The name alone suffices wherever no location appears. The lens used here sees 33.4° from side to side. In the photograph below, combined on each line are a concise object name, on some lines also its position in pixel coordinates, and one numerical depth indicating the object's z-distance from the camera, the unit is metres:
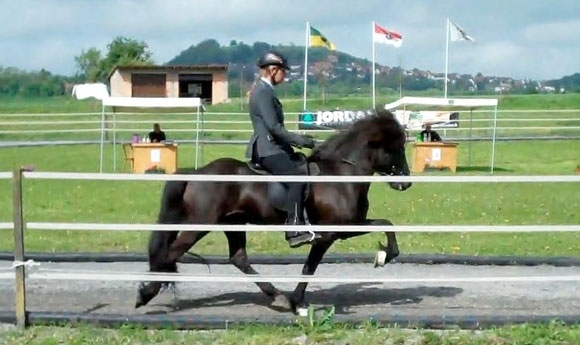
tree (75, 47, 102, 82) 100.06
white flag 45.94
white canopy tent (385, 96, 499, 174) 27.58
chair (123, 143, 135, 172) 28.08
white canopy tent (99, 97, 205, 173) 27.34
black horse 8.37
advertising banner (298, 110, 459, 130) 33.67
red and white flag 46.75
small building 69.06
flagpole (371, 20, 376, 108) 43.22
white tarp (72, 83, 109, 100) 51.39
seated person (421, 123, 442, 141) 28.50
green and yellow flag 44.75
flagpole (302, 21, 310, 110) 44.75
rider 8.34
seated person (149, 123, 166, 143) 27.90
